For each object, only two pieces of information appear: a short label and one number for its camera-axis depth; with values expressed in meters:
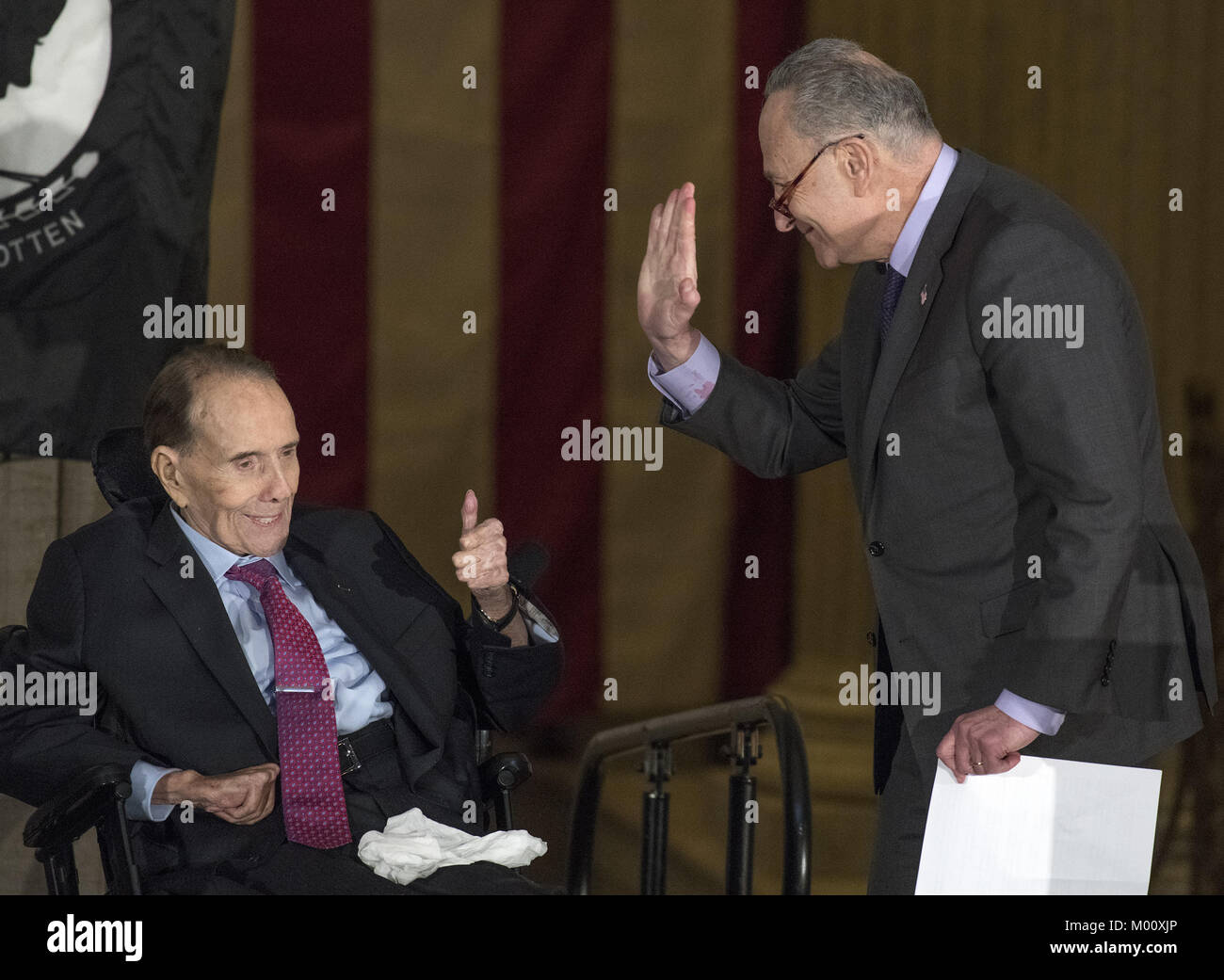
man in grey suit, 4.41
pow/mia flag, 7.36
